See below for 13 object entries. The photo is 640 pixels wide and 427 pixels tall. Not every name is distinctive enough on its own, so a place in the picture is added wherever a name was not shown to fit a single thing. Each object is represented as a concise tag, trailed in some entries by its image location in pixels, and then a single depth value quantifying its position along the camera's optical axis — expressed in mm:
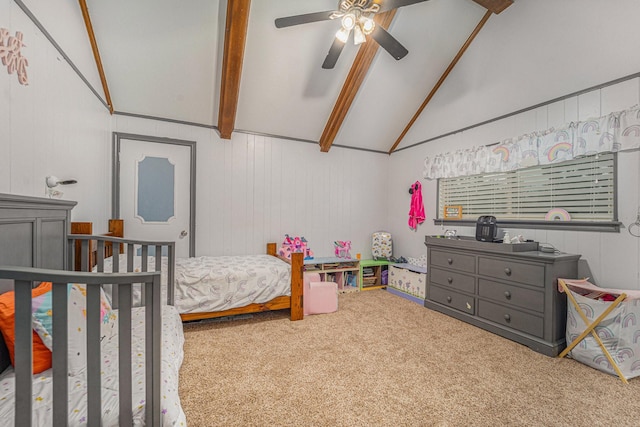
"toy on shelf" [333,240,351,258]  4332
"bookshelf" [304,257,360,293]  3926
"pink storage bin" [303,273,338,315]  3121
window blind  2338
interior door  3240
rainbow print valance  2203
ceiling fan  2117
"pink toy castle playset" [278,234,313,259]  3814
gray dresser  2283
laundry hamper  1943
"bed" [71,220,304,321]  2537
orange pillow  1078
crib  783
